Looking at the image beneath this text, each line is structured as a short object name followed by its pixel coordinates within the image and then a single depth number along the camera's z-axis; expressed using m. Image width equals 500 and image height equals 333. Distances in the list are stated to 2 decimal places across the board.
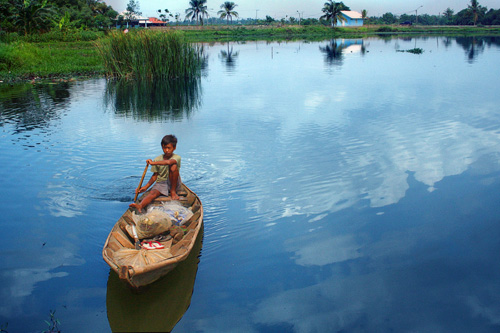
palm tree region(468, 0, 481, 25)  88.44
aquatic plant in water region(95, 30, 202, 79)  19.41
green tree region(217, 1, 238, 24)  88.44
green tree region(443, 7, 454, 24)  113.31
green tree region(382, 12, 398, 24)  110.00
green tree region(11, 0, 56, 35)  32.28
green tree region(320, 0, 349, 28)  79.62
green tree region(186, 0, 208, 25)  83.75
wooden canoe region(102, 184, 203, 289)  4.12
